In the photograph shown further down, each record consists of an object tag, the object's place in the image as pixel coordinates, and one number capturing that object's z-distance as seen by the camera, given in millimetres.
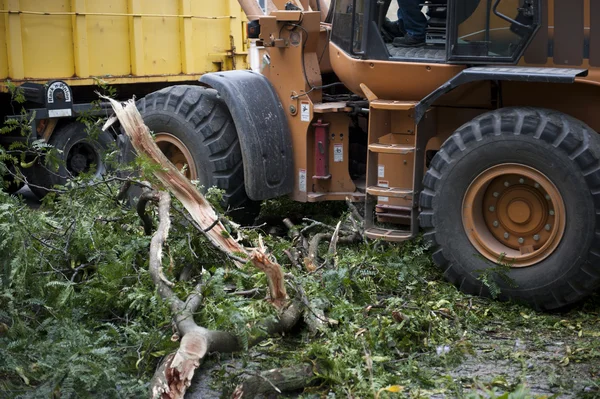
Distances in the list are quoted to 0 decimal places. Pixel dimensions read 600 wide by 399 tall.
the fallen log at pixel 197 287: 4535
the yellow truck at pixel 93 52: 10227
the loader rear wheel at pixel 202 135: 7648
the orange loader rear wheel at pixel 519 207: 5910
